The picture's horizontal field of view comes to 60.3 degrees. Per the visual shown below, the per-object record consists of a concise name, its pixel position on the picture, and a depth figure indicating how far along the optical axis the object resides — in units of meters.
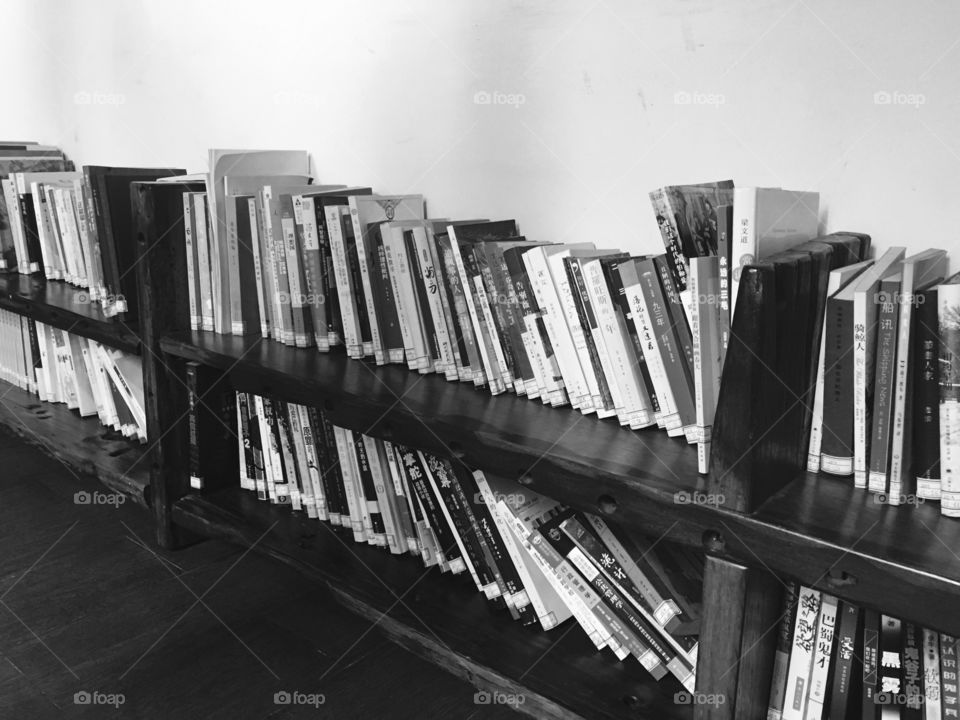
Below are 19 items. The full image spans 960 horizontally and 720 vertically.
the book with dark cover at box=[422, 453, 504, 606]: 1.50
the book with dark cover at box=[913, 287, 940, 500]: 1.01
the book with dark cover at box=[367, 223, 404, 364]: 1.58
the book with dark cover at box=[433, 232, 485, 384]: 1.48
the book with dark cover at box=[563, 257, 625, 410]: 1.29
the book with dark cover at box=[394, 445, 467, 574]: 1.57
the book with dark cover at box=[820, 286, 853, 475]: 1.07
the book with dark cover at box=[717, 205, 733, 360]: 1.07
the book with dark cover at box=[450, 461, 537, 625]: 1.46
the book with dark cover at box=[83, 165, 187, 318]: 2.02
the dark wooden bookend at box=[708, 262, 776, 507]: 0.95
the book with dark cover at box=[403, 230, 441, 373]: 1.53
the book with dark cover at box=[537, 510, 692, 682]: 1.30
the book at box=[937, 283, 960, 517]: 0.98
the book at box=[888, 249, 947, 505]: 1.01
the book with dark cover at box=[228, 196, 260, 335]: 1.78
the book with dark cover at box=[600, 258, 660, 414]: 1.25
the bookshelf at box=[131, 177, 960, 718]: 0.96
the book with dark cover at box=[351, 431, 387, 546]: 1.66
